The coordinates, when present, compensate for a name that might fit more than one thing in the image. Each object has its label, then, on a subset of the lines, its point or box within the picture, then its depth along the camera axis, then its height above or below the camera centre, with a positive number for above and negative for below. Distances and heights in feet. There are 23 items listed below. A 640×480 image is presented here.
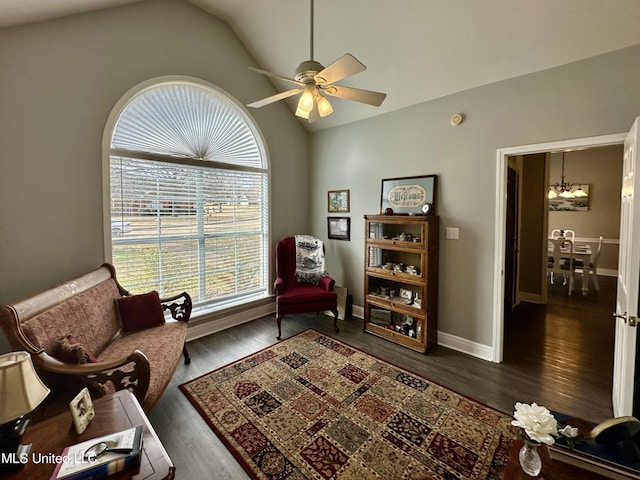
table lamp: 3.14 -2.02
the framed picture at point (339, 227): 13.30 +0.05
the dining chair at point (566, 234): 21.98 -0.40
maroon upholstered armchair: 11.21 -2.68
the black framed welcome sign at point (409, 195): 10.41 +1.33
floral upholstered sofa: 5.32 -2.56
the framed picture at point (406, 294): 10.85 -2.56
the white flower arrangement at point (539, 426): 3.29 -2.37
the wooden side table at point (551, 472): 3.50 -3.11
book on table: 3.11 -2.72
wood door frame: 8.45 -0.23
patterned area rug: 5.50 -4.58
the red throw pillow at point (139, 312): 8.21 -2.54
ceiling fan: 5.65 +3.21
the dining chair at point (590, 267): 16.79 -2.30
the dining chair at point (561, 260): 16.83 -1.91
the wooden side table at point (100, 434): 3.22 -2.84
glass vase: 3.49 -2.94
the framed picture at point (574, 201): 22.18 +2.28
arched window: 9.45 +1.27
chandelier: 22.14 +3.18
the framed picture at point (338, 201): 13.30 +1.32
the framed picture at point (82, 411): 3.76 -2.59
